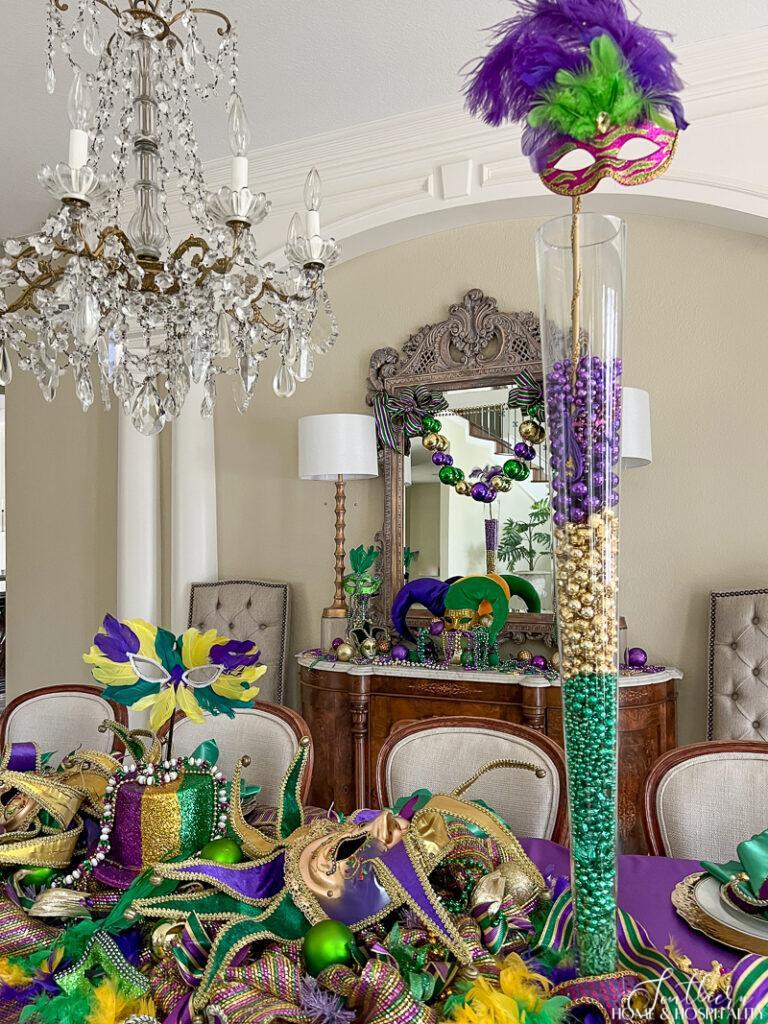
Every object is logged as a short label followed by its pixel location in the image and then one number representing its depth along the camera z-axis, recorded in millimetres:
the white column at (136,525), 4418
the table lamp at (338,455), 3545
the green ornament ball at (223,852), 1287
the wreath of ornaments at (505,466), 3412
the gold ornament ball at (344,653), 3480
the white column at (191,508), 4199
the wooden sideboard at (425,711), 3031
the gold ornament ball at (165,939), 1095
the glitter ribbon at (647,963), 960
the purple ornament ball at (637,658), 3164
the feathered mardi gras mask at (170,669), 1435
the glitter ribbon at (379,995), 925
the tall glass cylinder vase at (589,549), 979
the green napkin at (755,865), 1278
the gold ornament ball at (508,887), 1166
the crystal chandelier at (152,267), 1673
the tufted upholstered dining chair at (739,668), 2968
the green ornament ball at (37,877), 1379
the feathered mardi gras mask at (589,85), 939
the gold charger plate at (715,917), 1186
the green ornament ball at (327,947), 1028
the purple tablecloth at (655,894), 1192
